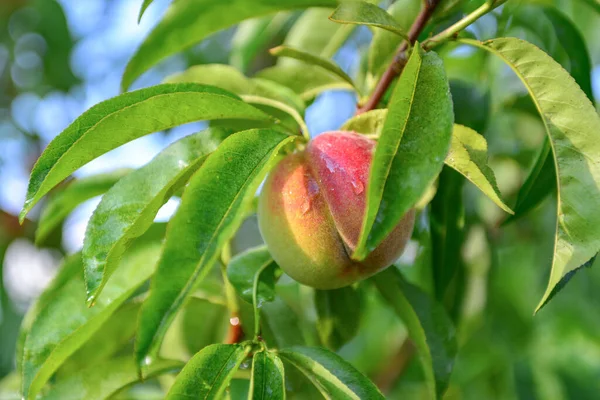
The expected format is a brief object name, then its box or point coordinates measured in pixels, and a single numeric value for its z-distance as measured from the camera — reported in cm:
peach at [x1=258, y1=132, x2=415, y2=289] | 49
